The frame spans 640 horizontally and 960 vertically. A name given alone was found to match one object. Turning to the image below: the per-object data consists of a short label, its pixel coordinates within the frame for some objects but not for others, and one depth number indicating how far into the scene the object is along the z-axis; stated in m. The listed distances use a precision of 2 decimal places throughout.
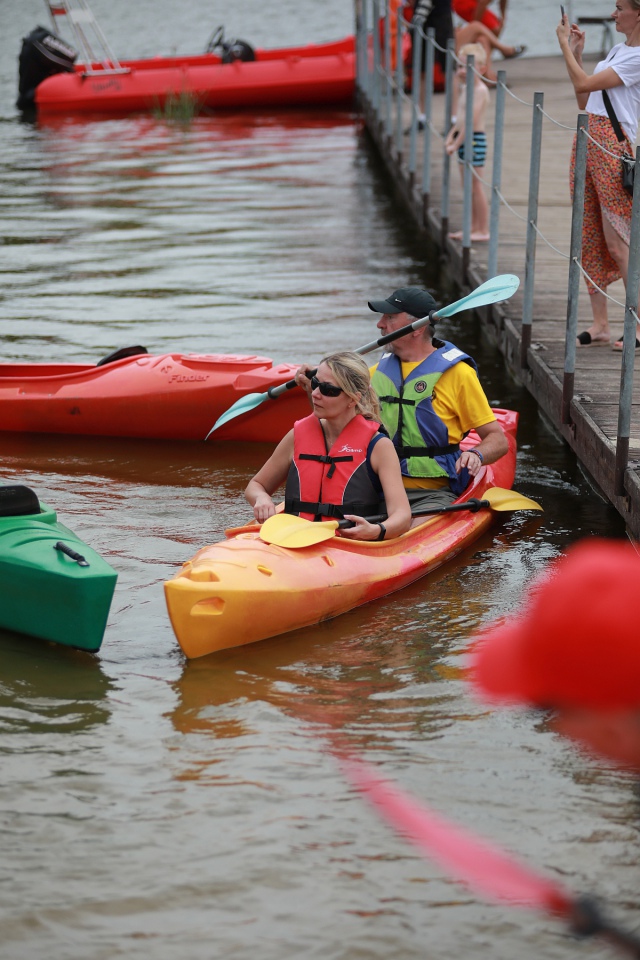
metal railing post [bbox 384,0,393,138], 24.69
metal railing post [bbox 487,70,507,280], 14.07
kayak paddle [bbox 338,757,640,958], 5.37
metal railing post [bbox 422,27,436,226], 19.58
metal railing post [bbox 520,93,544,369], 12.22
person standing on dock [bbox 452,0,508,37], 25.39
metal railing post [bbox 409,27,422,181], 20.87
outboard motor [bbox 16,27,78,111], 37.56
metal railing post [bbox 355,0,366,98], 32.80
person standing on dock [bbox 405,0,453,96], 24.48
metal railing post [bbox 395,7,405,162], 23.01
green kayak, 7.61
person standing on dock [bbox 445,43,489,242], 16.31
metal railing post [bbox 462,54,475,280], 15.71
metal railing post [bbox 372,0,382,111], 26.30
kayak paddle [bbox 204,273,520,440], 9.80
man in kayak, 9.55
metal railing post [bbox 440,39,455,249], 18.03
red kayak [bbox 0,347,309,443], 12.16
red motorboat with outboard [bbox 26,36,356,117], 35.97
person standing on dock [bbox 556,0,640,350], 10.90
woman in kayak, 8.66
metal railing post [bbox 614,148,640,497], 9.02
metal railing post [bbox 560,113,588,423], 10.68
